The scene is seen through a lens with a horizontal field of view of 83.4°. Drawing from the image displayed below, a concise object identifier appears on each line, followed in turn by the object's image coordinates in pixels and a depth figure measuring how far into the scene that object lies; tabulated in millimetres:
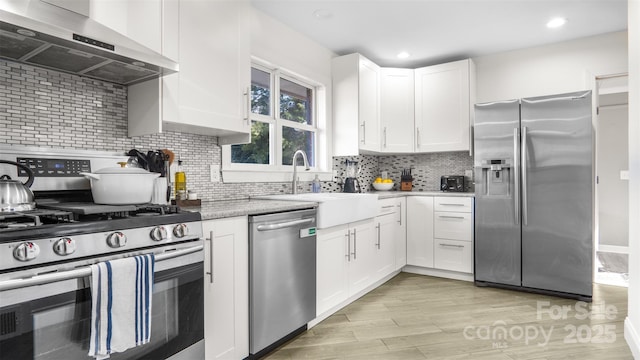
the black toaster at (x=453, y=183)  4051
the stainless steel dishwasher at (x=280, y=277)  2037
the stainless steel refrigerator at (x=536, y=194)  3133
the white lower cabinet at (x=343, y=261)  2639
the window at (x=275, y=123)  3049
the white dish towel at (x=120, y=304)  1219
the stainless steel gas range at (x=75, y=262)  1084
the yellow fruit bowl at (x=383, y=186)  4289
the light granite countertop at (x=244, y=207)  1844
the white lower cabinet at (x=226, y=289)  1797
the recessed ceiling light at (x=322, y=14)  2965
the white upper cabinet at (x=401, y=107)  3762
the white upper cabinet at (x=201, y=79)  1909
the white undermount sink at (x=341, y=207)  2573
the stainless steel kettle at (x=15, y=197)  1300
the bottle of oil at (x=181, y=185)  2176
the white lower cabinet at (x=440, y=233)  3699
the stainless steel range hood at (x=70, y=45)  1300
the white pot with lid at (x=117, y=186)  1564
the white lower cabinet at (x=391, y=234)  3508
